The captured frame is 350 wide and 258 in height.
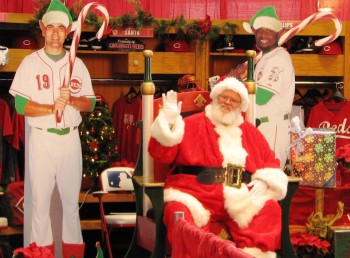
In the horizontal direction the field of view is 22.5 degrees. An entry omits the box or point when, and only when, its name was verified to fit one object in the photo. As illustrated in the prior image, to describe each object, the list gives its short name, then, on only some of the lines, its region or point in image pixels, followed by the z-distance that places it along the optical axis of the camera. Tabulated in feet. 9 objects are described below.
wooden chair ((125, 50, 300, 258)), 17.99
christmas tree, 24.81
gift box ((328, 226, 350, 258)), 20.74
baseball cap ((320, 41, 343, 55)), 27.09
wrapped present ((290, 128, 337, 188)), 21.59
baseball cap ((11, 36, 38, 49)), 24.95
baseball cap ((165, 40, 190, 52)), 26.27
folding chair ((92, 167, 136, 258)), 22.33
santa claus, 17.95
